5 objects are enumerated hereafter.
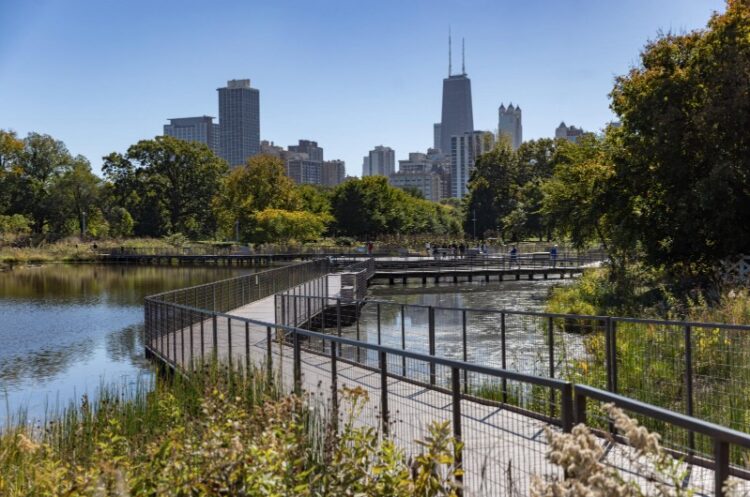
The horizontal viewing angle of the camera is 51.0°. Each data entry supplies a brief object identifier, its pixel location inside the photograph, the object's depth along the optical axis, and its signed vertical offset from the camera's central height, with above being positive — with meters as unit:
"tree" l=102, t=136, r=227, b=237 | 104.62 +7.19
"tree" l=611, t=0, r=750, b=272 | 24.11 +2.81
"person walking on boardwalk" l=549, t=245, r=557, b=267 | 58.27 -1.93
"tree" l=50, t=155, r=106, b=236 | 98.31 +5.35
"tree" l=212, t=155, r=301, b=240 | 93.50 +5.42
